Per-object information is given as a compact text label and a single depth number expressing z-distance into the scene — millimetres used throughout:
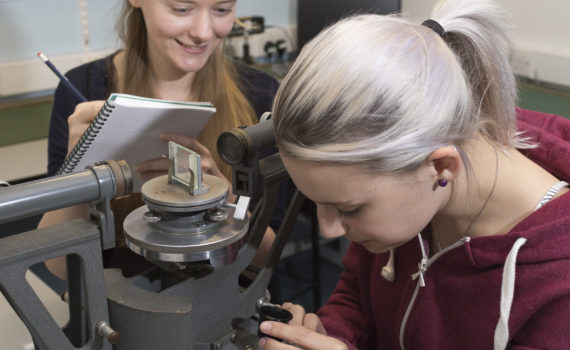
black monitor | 2576
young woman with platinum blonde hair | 742
